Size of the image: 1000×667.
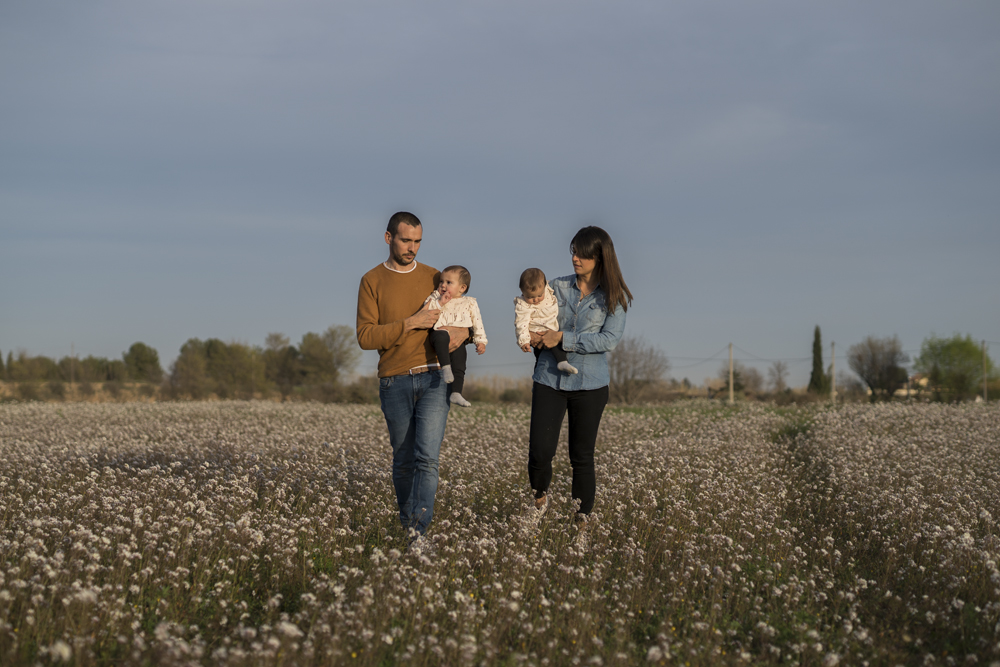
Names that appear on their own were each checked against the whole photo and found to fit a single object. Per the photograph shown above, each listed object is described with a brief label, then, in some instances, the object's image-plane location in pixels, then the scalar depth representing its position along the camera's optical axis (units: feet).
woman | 20.67
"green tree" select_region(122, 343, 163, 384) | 217.56
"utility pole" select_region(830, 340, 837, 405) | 181.68
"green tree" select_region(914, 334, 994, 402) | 217.36
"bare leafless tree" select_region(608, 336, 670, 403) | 128.67
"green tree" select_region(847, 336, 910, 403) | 201.67
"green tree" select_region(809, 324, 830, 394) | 188.30
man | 18.72
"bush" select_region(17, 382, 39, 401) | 128.98
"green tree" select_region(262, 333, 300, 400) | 177.58
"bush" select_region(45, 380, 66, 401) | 133.90
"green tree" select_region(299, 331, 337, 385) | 169.17
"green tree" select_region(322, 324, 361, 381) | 170.50
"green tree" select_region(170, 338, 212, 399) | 136.87
